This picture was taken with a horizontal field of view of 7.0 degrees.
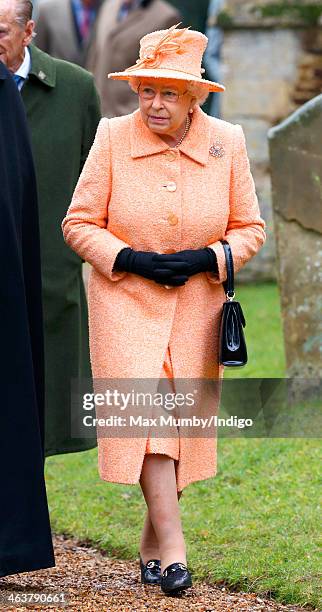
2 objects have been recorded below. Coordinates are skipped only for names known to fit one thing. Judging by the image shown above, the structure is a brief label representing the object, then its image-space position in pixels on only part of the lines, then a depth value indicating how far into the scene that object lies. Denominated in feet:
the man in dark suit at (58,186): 30.76
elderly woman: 26.30
